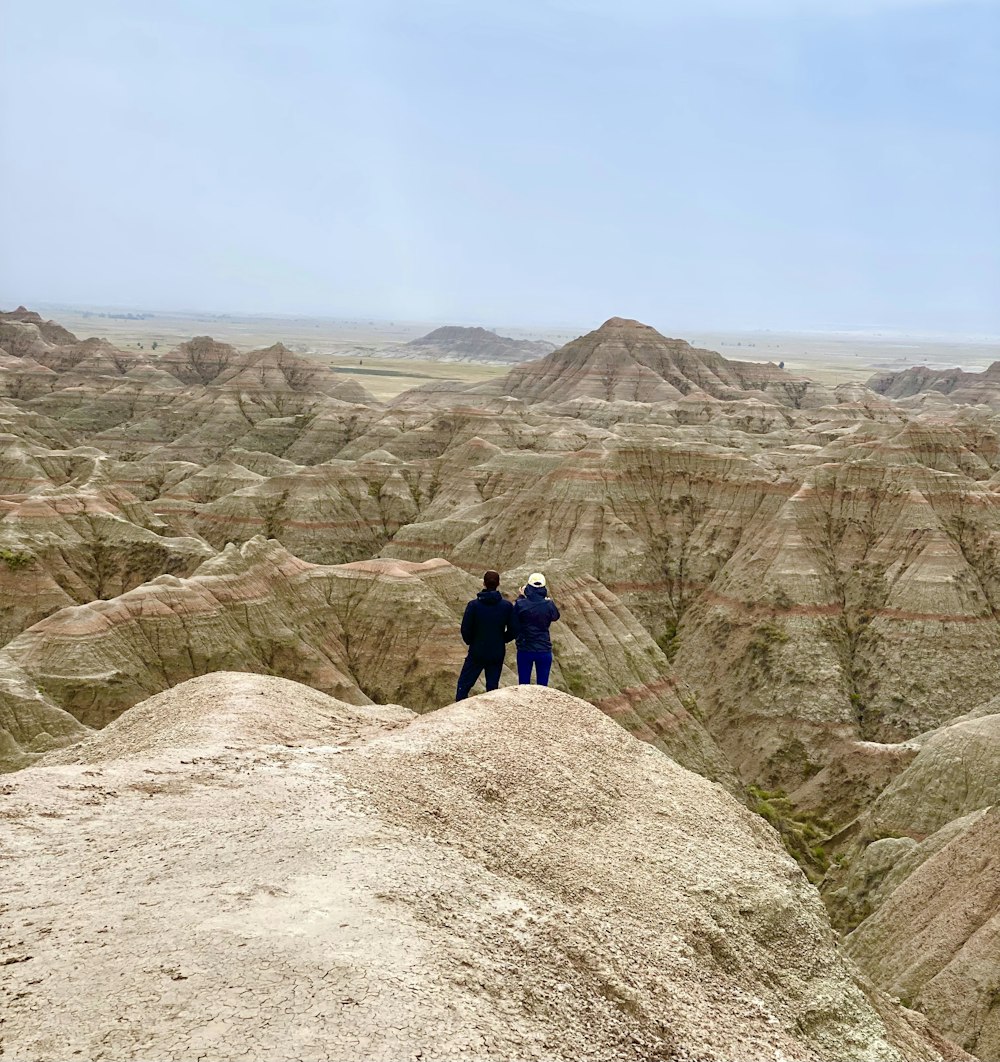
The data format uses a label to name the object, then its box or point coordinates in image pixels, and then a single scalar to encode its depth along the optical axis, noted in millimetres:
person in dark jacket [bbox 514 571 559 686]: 16609
